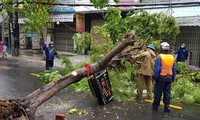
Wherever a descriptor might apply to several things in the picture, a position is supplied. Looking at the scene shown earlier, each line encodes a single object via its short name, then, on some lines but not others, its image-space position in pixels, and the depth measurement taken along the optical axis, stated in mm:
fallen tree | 4300
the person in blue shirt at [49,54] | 11789
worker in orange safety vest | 6383
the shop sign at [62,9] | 17210
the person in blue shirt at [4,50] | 17411
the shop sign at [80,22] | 17300
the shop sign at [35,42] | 19556
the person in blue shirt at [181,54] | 12409
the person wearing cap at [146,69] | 7340
